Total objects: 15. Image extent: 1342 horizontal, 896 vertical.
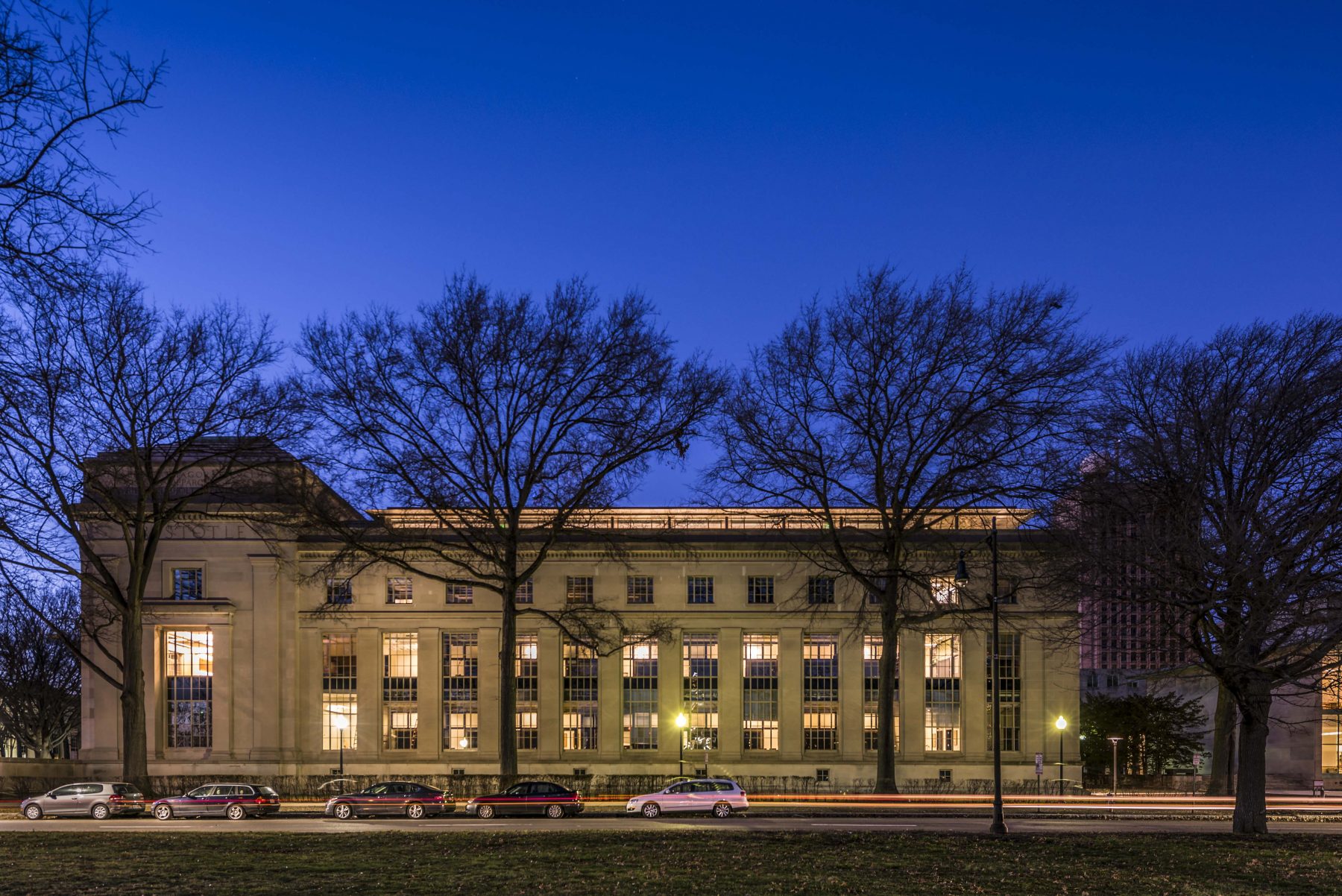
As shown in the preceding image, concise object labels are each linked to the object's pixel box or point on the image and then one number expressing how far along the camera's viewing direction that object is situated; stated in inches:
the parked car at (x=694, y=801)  1606.8
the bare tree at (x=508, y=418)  1902.1
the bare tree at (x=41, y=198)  586.6
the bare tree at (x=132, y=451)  1743.4
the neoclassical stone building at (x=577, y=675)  2517.2
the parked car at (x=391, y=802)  1652.3
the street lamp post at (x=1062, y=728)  2482.8
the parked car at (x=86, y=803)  1700.3
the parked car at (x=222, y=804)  1664.6
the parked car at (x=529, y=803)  1636.3
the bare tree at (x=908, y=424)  1807.3
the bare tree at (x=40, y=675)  3479.3
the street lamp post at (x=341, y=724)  2458.2
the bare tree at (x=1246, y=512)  1164.5
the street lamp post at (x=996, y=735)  1237.1
